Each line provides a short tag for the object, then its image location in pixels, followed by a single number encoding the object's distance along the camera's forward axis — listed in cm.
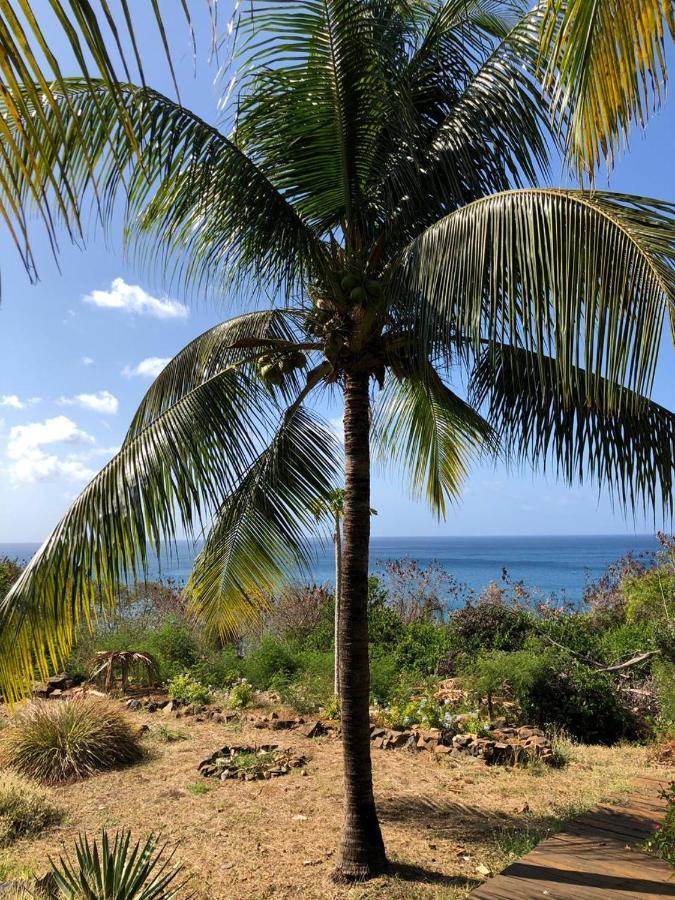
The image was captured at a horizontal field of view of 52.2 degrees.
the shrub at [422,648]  1143
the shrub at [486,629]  1117
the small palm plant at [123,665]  1048
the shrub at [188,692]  1012
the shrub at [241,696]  998
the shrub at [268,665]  1111
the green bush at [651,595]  1048
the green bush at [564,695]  870
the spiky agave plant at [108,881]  363
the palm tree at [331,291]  414
